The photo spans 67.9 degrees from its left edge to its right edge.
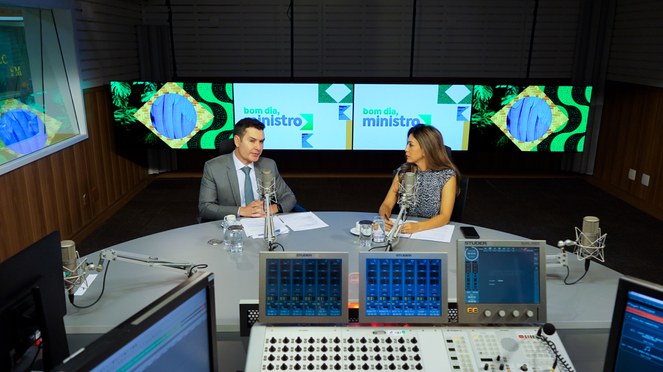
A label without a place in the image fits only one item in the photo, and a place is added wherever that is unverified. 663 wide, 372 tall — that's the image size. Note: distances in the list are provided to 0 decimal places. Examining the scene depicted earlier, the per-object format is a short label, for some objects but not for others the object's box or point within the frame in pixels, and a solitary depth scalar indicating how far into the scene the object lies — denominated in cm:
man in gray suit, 318
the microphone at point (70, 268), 196
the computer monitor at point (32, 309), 124
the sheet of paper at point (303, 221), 284
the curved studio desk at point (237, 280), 188
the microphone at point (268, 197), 242
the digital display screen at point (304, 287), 162
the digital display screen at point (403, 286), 163
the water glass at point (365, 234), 258
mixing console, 147
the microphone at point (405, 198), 232
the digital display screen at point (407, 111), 584
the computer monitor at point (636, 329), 126
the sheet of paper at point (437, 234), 266
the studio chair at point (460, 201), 326
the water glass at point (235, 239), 249
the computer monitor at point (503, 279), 164
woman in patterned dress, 317
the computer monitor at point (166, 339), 96
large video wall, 576
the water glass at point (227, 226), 257
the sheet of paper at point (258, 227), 270
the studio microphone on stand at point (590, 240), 216
